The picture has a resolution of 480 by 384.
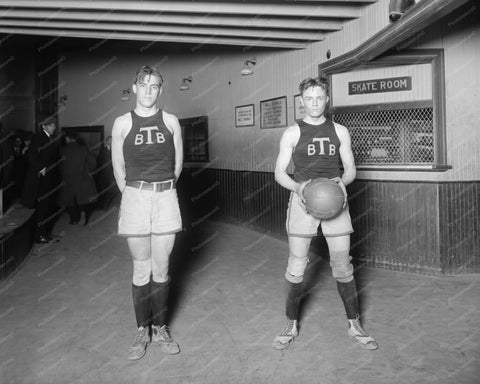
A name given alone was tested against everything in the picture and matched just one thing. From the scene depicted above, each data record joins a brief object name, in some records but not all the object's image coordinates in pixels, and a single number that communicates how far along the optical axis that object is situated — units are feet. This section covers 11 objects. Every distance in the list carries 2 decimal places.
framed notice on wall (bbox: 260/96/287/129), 20.74
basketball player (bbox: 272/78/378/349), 9.23
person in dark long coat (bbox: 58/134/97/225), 24.11
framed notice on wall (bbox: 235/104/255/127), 23.53
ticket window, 14.70
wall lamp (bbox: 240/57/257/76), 21.70
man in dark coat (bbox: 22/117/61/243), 19.75
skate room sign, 15.17
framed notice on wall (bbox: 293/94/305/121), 19.43
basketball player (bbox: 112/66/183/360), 8.93
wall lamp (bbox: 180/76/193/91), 28.14
